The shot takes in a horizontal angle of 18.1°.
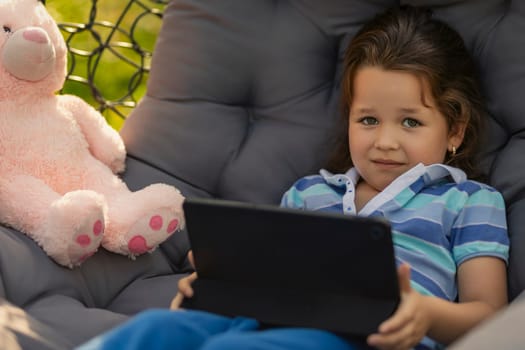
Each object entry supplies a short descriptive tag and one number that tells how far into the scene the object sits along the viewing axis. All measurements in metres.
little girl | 1.92
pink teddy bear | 1.99
